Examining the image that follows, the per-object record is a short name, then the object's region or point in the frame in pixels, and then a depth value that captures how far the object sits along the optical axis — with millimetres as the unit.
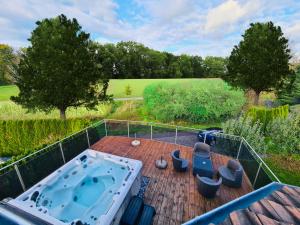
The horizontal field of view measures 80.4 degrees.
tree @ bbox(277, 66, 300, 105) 17703
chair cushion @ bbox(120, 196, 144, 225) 4438
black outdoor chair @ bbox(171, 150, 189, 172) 6760
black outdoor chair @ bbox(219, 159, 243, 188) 5962
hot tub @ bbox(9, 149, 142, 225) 4672
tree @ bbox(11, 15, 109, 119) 10844
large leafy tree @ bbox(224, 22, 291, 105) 14148
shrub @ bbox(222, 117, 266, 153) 9133
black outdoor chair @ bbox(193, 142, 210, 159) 7855
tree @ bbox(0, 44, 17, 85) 34884
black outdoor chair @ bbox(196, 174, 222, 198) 5305
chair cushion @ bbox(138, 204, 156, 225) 4440
